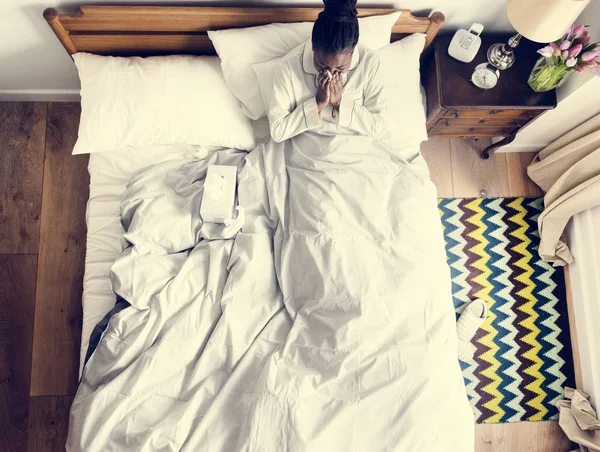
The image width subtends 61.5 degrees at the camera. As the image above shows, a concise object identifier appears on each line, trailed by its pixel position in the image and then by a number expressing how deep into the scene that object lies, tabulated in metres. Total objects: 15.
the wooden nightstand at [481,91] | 1.77
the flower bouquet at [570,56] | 1.54
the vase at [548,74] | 1.65
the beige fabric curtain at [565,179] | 1.88
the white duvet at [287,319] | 1.35
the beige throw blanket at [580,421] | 1.90
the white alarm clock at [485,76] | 1.75
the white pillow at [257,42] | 1.64
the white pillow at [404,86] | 1.70
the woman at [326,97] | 1.56
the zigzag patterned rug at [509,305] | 2.02
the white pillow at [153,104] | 1.63
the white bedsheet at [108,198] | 1.65
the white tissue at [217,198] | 1.55
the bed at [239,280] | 1.33
